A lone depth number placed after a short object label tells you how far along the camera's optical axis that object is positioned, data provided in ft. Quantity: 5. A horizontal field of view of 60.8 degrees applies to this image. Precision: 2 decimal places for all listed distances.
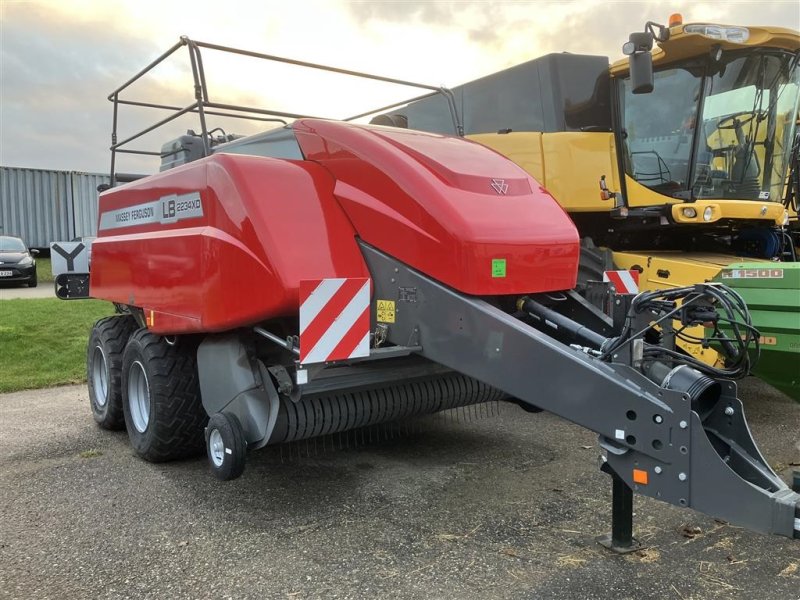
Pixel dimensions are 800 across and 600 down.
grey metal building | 63.77
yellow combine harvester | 17.57
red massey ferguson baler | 7.93
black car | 49.55
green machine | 11.96
